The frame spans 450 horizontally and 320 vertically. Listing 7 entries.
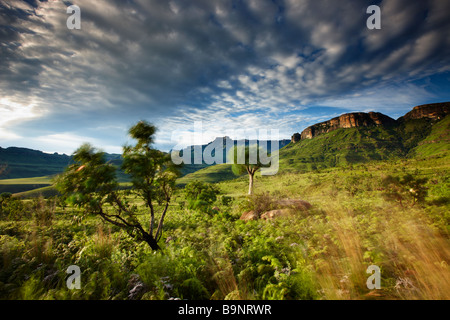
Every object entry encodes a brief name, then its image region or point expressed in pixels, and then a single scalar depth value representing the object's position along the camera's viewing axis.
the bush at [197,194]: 14.59
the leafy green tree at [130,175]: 5.67
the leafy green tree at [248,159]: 29.97
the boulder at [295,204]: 12.38
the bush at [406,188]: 9.62
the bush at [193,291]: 4.42
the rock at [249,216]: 11.83
